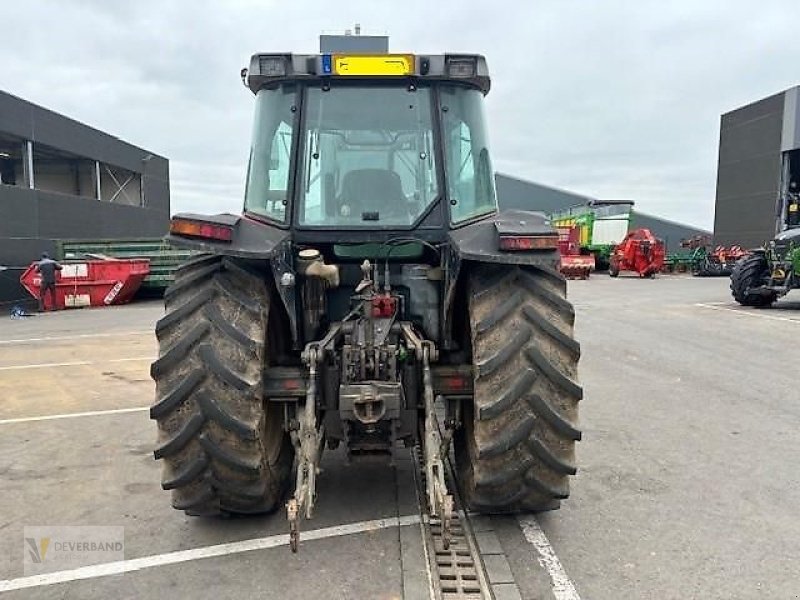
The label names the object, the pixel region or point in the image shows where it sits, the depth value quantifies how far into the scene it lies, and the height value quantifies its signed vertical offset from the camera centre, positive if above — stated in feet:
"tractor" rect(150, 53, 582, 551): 10.65 -1.28
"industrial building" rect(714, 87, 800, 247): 92.79 +13.10
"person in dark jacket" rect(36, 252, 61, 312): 50.72 -3.05
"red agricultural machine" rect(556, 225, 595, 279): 84.53 -2.40
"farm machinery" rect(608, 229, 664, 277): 88.63 -1.01
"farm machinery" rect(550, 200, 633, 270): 100.73 +2.58
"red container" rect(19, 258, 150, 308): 53.62 -3.83
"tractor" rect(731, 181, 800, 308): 46.06 -1.73
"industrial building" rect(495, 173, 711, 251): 142.82 +10.29
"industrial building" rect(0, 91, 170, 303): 59.62 +6.86
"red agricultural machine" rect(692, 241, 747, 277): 93.04 -2.00
